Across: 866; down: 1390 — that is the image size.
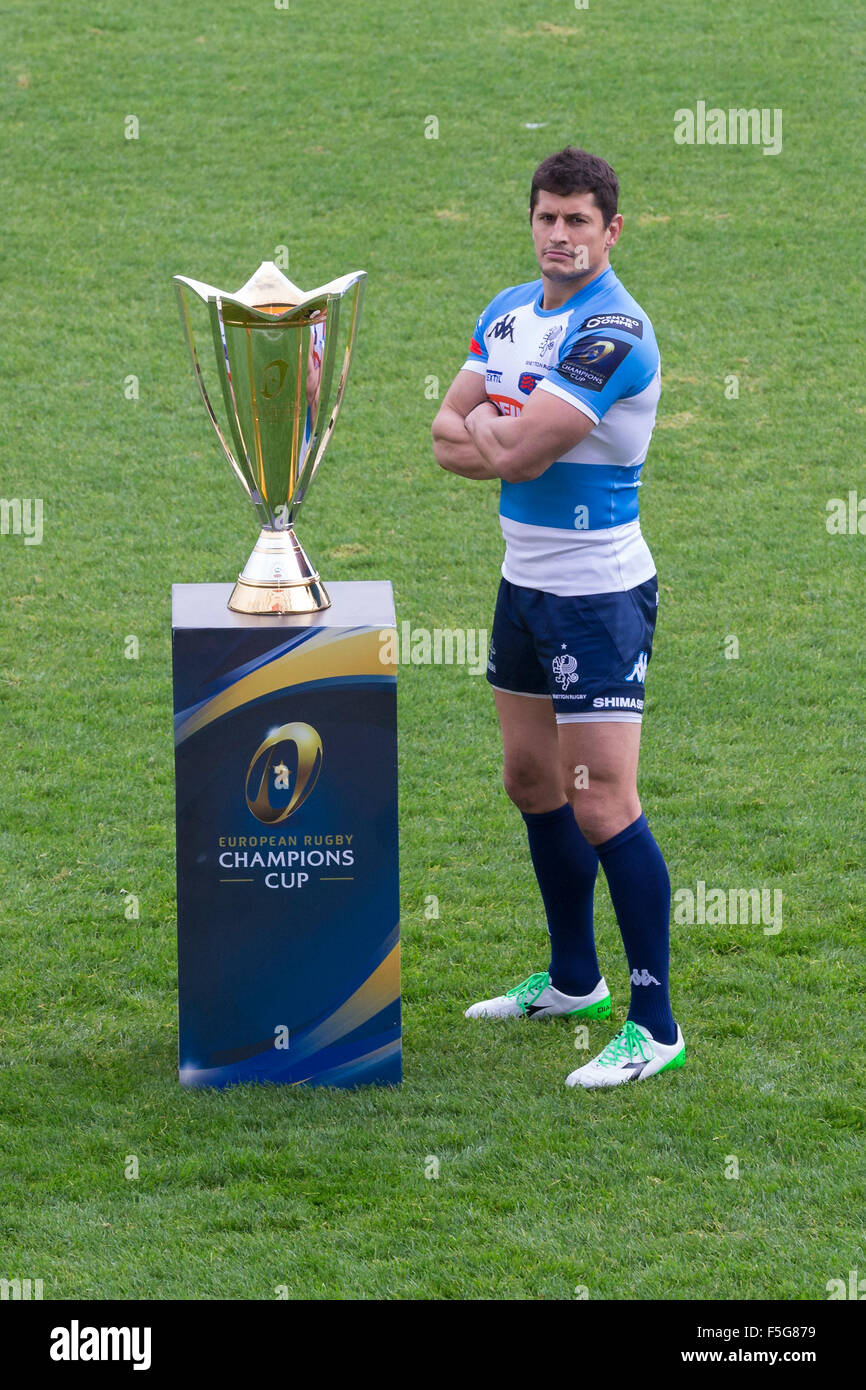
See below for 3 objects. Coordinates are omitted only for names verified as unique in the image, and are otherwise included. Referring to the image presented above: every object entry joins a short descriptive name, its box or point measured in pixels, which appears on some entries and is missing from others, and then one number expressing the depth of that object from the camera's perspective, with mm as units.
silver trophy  8242
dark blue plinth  8508
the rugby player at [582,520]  8203
